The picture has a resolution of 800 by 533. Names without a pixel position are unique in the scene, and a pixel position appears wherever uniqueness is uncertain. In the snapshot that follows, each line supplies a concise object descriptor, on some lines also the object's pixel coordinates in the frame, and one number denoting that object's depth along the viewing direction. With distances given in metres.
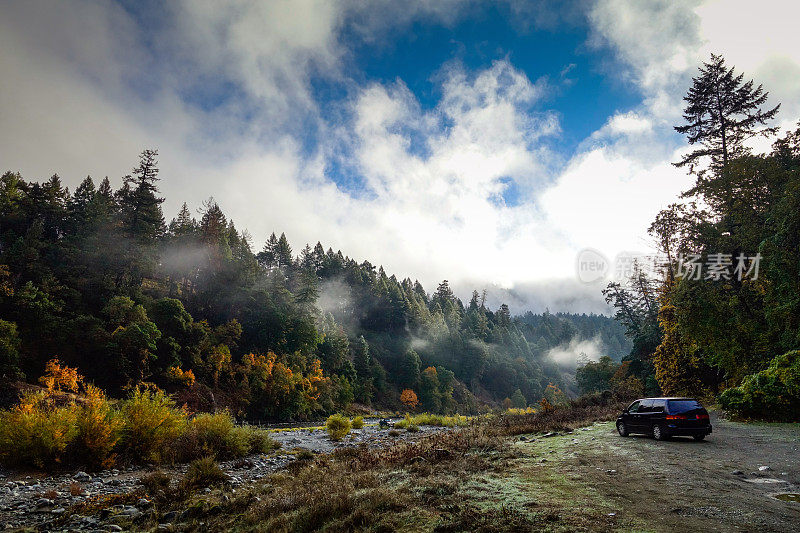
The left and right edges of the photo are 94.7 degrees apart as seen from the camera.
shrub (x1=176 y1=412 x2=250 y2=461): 15.58
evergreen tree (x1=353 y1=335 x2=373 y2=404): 77.00
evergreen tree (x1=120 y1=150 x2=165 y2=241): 56.72
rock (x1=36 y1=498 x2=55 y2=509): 9.17
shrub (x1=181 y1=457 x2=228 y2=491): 11.19
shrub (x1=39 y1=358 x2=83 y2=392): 35.91
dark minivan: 13.20
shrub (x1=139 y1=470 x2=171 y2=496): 10.27
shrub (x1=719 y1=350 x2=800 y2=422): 15.41
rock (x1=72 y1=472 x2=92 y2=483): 11.52
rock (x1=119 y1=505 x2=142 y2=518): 8.71
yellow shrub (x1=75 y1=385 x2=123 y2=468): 12.67
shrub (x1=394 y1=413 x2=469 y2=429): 43.56
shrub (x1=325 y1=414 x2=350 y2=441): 27.58
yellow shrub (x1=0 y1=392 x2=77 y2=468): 11.78
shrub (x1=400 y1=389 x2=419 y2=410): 82.62
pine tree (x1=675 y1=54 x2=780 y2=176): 28.31
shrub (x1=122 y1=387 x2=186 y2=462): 14.01
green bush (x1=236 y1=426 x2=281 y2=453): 18.03
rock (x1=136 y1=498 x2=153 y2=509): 9.29
